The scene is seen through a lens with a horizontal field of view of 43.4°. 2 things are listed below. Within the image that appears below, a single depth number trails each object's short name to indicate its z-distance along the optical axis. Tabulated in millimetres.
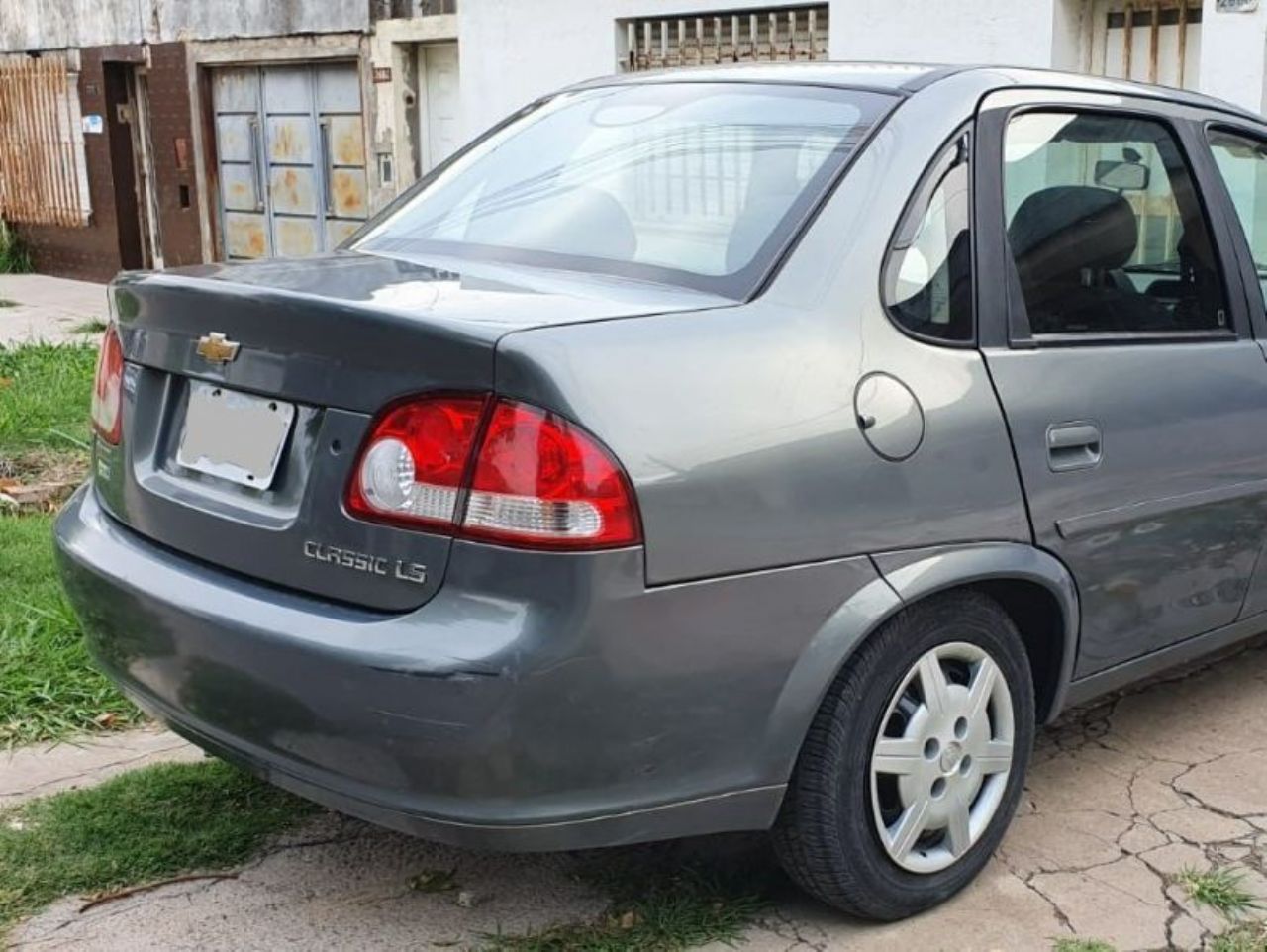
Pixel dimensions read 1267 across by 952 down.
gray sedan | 2498
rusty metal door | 12352
